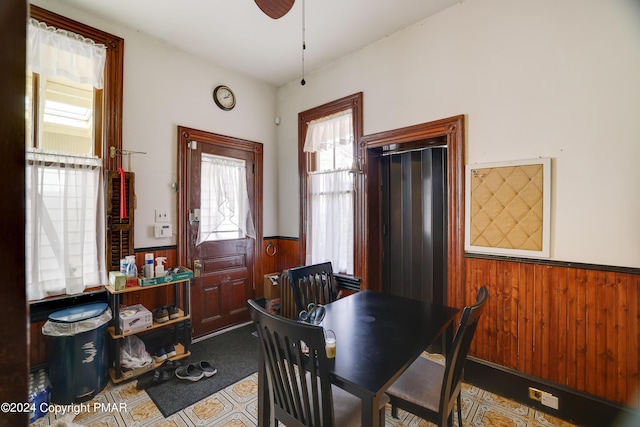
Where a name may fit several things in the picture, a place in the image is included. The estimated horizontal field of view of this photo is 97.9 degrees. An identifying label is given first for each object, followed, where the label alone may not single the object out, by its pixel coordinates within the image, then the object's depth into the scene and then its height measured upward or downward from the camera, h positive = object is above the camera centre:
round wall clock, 3.42 +1.46
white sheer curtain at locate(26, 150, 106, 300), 2.24 -0.09
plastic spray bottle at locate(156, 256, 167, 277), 2.70 -0.52
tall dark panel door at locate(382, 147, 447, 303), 2.83 -0.10
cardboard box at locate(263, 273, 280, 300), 3.65 -0.97
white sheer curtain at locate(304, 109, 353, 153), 3.29 +1.01
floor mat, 2.17 -1.45
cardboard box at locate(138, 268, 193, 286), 2.54 -0.62
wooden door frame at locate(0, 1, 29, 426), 0.31 +0.00
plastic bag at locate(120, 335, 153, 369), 2.43 -1.26
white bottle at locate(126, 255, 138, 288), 2.50 -0.54
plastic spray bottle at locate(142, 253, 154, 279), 2.64 -0.52
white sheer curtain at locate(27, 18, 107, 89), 2.28 +1.38
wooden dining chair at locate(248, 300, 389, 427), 1.13 -0.72
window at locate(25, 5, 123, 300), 2.27 +0.61
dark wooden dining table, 1.12 -0.66
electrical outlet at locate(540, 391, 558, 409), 1.98 -1.33
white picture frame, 2.03 +0.05
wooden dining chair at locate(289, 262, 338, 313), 2.22 -0.60
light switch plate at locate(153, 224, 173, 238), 2.92 -0.18
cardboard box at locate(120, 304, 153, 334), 2.38 -0.93
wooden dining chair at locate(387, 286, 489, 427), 1.35 -0.98
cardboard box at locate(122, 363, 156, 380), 2.36 -1.37
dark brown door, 3.18 -0.12
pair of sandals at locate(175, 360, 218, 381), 2.42 -1.41
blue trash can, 2.10 -1.10
